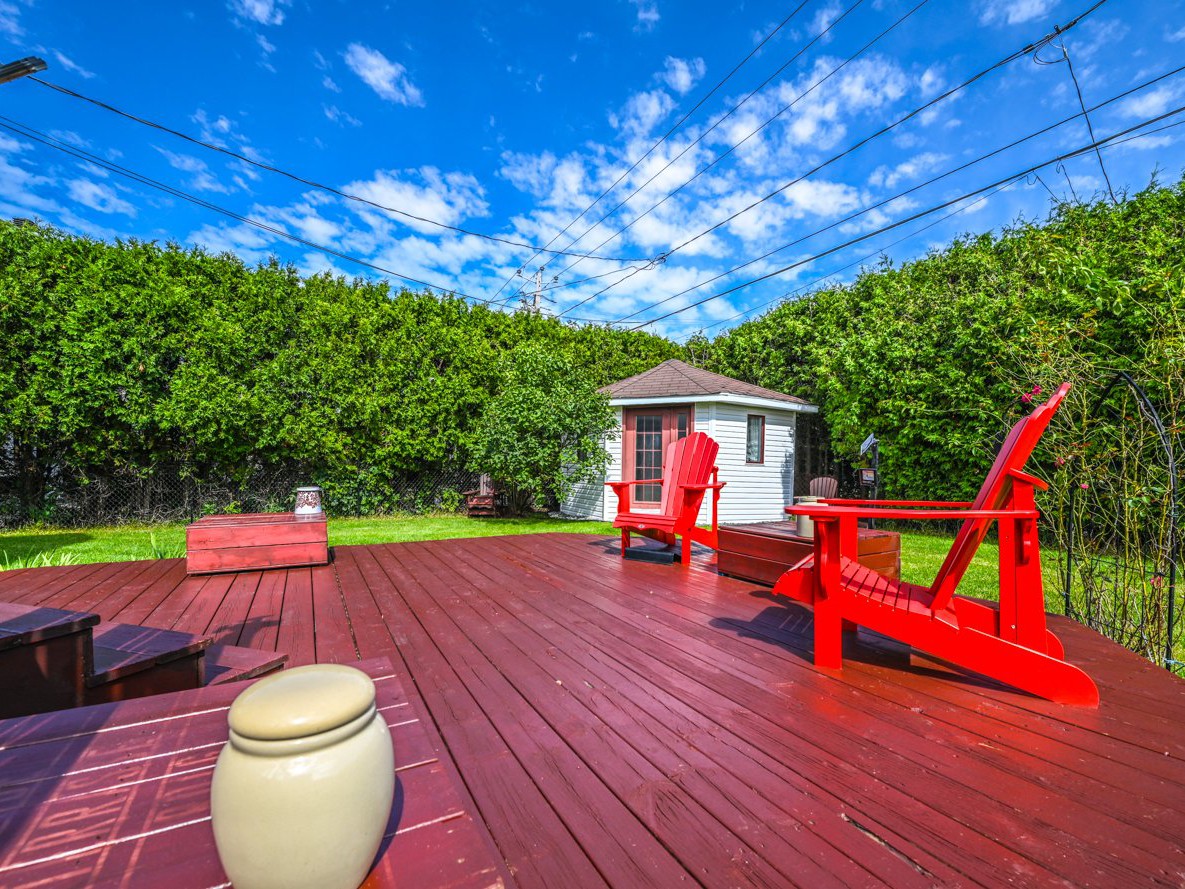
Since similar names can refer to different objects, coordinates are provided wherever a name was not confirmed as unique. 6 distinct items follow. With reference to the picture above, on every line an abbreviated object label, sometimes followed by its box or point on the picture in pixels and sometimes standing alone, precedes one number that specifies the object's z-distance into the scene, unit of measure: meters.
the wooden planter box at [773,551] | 3.23
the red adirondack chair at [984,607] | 1.88
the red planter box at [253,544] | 3.86
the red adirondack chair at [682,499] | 4.12
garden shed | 8.92
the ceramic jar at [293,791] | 0.61
